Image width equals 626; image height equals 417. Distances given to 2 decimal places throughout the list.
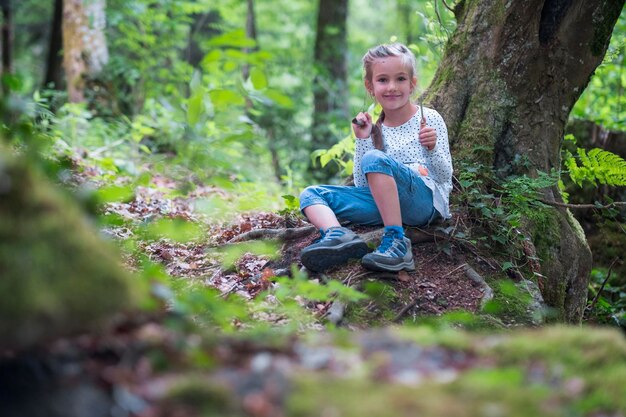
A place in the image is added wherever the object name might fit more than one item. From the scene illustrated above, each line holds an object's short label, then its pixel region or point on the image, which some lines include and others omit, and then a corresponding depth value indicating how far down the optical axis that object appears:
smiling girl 4.19
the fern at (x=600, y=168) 5.01
